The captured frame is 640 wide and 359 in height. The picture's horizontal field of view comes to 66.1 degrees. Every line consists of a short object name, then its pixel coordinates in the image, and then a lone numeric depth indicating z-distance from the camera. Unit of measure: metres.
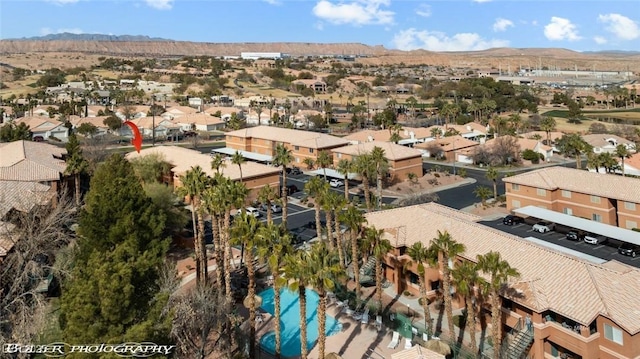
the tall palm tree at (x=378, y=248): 39.44
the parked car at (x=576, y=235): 56.00
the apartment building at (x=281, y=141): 95.81
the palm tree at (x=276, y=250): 29.17
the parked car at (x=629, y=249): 50.56
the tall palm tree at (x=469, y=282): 31.70
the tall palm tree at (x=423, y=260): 34.81
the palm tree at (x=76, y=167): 58.84
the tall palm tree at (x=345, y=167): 61.53
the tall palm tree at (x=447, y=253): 33.62
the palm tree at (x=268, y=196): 50.22
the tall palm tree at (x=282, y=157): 59.25
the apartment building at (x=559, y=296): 30.14
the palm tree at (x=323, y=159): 71.81
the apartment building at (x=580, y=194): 57.00
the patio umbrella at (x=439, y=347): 33.70
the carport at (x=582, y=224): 51.72
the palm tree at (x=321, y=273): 27.42
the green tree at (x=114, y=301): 22.75
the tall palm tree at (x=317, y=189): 48.41
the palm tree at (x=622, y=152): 76.20
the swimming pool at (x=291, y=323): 36.59
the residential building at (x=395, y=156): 83.69
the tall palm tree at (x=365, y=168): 58.91
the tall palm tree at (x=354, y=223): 42.28
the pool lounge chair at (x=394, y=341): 35.46
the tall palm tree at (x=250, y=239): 31.87
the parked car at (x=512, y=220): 62.59
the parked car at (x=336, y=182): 82.19
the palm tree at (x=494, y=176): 72.81
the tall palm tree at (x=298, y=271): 27.31
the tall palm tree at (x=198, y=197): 41.56
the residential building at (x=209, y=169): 72.38
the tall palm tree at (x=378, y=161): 67.38
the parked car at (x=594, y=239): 54.32
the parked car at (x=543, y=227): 58.92
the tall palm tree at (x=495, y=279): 30.74
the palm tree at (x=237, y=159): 62.06
